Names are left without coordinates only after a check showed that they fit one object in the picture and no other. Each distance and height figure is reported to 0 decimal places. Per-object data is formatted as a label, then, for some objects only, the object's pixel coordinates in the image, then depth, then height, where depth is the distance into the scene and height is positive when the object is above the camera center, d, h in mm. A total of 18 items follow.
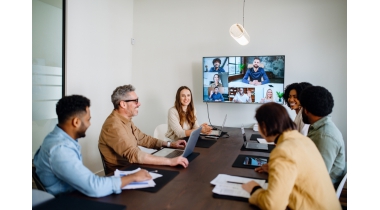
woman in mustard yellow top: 1181 -324
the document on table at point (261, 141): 2889 -453
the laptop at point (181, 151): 2121 -469
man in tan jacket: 1985 -337
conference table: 1317 -508
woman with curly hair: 2752 +17
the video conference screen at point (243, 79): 3654 +291
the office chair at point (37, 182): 1492 -470
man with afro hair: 1697 -197
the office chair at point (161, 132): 3510 -439
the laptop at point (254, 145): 2600 -458
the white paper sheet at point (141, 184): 1518 -495
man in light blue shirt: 1370 -333
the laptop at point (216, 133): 3166 -416
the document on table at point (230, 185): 1453 -501
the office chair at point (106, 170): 2221 -596
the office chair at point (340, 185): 1667 -531
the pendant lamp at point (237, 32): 3119 +782
